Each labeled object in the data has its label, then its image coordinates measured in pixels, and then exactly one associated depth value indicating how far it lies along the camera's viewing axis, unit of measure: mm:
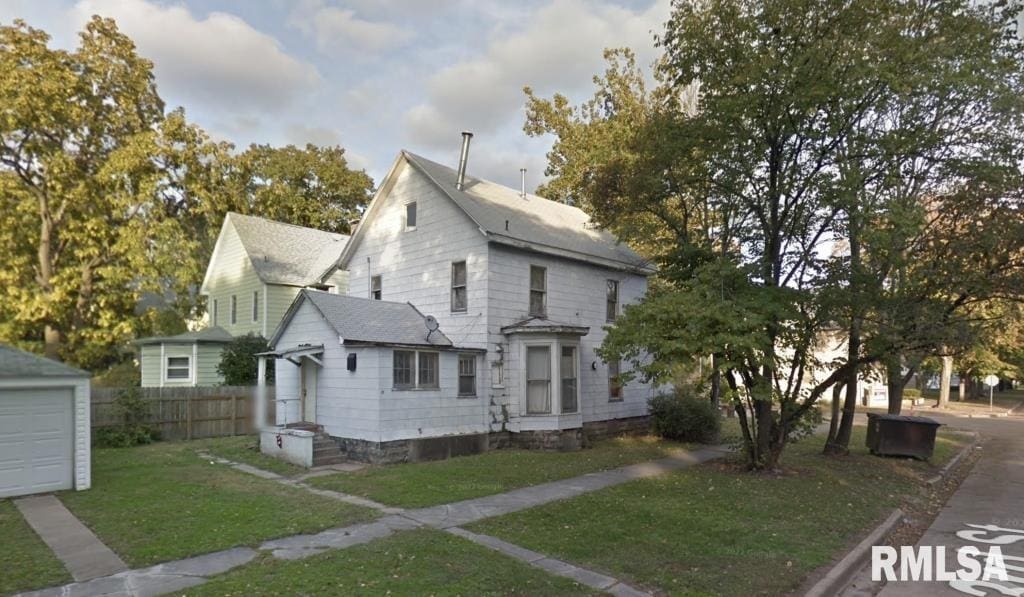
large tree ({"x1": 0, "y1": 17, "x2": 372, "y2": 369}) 23391
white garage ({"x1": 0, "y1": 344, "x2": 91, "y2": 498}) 9969
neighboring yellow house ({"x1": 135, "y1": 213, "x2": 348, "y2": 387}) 23781
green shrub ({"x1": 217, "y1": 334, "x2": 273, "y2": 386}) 21891
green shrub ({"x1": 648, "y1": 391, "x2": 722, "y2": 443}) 18312
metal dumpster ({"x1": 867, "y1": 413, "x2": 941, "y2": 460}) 15156
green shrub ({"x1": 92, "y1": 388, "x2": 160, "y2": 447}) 15633
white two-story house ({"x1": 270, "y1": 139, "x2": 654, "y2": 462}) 13875
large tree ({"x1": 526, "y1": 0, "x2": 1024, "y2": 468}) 10875
